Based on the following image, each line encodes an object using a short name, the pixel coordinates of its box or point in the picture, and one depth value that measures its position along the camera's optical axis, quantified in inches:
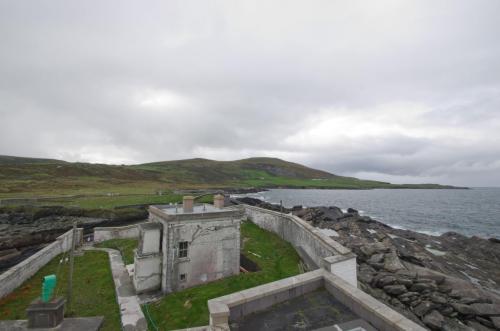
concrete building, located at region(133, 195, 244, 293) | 564.7
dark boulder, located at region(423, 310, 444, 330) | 531.6
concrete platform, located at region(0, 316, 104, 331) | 210.4
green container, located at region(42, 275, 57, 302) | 226.3
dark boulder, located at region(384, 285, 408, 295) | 638.1
